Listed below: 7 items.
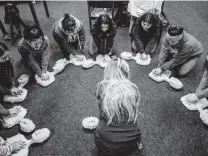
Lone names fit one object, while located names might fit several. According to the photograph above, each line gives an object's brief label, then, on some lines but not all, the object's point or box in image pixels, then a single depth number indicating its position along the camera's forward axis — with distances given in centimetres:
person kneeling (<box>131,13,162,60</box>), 213
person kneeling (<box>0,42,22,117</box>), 179
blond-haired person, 110
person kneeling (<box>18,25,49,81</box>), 186
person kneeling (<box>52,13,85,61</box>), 204
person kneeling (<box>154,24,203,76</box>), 187
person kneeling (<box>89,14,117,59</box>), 208
